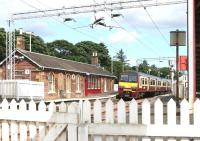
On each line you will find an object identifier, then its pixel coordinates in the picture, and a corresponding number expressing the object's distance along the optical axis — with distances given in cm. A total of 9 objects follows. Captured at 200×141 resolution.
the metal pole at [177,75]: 1426
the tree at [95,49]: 12292
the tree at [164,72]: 15689
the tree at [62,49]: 12131
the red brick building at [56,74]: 4388
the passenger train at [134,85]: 4344
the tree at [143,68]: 13920
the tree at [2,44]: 8049
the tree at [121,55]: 17462
